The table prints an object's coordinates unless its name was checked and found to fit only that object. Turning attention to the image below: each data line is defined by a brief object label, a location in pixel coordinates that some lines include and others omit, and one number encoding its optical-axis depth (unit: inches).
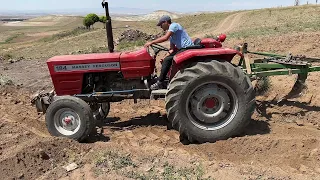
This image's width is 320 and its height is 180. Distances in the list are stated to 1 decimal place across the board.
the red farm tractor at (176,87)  158.5
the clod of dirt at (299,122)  183.0
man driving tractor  164.6
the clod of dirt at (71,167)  136.9
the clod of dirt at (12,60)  404.6
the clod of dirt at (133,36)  787.3
